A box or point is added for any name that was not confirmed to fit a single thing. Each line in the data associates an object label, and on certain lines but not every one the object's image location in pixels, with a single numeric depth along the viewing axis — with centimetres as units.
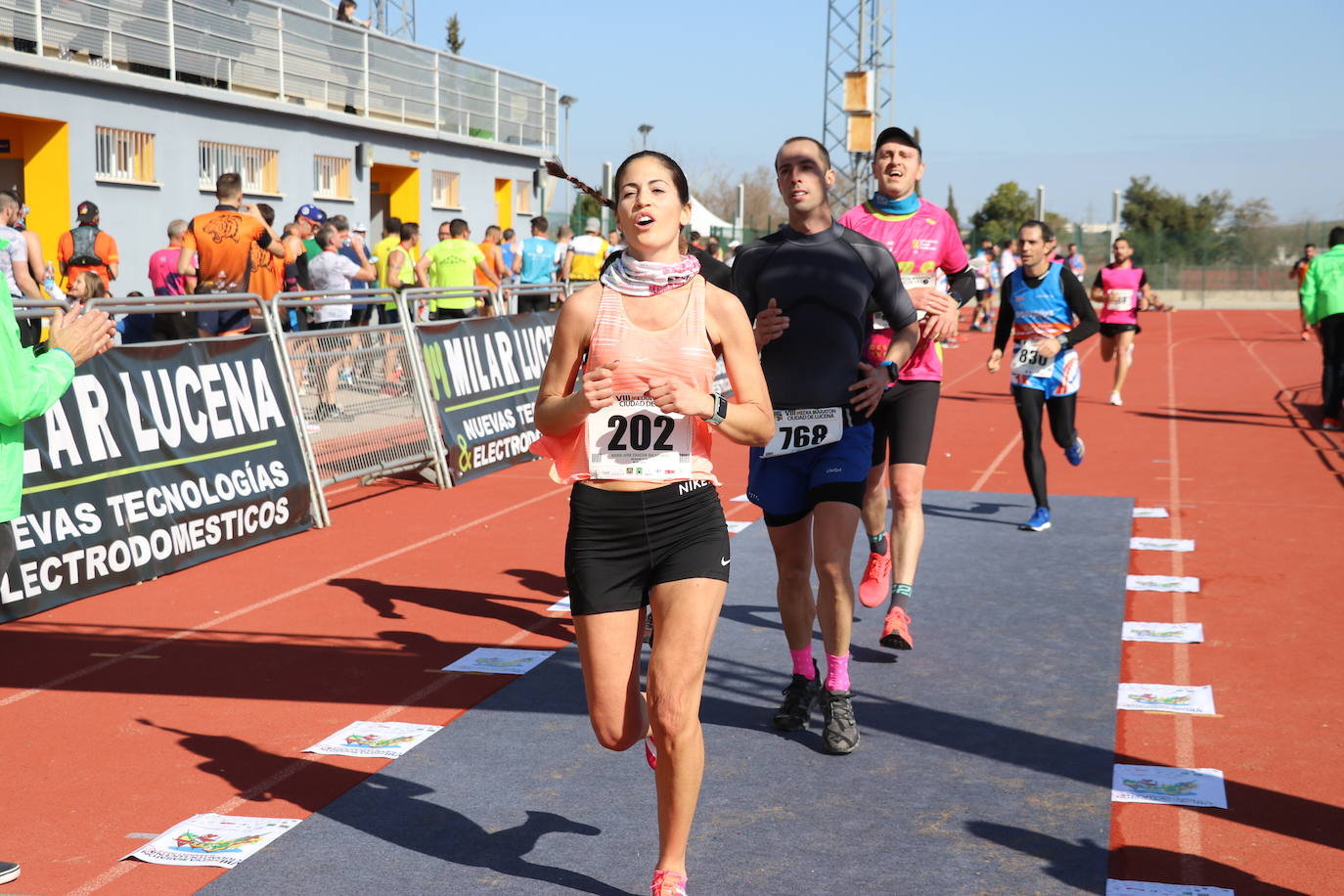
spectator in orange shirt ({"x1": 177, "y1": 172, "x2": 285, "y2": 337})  1246
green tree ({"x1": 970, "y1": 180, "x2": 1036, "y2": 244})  7038
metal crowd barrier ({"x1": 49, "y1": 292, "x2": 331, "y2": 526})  913
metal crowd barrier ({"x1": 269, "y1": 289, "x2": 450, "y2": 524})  1052
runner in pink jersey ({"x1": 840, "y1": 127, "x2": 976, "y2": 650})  681
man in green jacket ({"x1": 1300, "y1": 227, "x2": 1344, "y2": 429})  1585
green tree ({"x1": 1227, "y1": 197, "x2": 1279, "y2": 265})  6031
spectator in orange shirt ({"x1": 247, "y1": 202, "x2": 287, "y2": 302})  1294
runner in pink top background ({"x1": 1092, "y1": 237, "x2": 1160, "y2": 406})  1827
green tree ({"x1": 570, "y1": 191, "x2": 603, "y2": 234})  4525
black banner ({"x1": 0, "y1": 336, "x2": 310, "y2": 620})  766
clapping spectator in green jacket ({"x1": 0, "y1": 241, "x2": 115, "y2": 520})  422
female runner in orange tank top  389
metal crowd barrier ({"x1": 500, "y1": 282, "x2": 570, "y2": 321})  1523
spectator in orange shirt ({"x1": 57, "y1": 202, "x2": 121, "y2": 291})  1345
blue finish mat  424
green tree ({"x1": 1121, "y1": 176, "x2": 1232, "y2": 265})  7600
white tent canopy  4562
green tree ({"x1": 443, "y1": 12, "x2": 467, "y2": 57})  8215
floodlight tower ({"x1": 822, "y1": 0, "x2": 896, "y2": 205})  2462
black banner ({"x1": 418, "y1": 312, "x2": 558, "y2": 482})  1227
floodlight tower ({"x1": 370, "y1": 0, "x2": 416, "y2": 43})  3388
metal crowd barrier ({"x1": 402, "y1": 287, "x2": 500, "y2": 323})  1254
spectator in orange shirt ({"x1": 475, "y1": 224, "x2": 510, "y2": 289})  1972
